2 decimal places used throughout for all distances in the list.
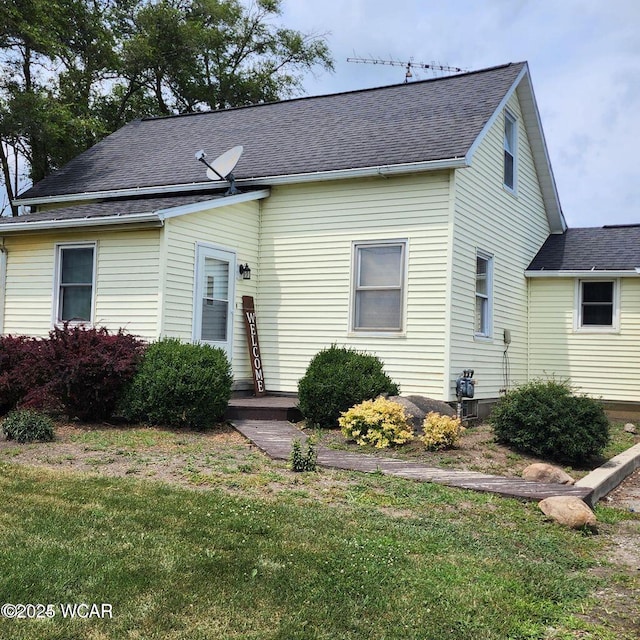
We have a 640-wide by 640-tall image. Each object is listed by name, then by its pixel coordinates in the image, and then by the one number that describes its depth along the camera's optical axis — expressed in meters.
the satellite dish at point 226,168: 12.16
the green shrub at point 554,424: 8.51
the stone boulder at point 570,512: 5.64
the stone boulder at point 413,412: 9.48
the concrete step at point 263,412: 10.54
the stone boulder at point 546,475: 7.12
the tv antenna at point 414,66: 22.03
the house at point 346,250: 11.09
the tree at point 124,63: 19.19
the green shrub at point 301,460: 7.11
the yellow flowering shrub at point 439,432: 8.62
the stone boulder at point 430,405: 10.09
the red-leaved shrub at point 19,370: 9.88
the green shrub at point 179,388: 9.38
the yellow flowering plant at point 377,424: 8.76
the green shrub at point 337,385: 9.95
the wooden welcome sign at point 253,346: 12.23
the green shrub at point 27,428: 8.33
